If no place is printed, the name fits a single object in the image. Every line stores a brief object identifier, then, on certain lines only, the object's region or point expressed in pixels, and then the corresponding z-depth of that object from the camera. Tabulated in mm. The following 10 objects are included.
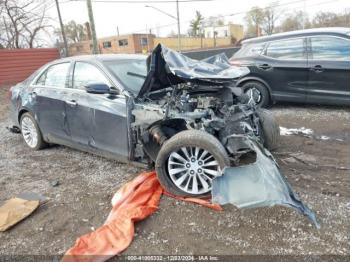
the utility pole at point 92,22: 14461
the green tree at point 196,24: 56738
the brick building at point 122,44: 48750
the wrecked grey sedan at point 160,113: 3619
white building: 62438
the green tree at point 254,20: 56162
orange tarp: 2816
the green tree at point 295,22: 49406
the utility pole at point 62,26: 23206
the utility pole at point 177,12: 29453
